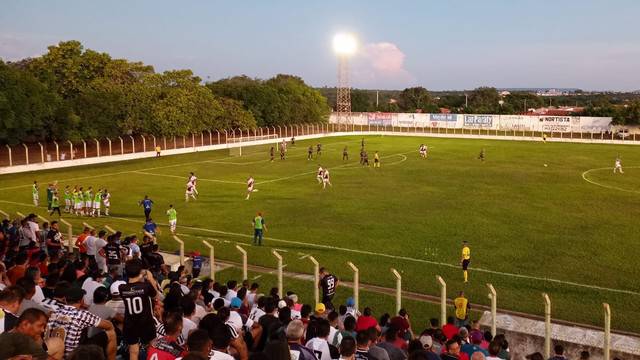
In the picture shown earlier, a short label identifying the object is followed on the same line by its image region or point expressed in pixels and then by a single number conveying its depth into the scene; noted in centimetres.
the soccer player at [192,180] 3669
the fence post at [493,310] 1388
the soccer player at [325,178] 4191
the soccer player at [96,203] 3225
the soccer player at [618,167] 4979
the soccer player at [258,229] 2520
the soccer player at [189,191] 3688
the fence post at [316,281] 1590
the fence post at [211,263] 1823
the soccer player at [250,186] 3731
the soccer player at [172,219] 2742
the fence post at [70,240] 2197
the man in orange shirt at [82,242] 1892
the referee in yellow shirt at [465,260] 2055
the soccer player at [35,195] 3469
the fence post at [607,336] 1262
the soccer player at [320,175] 4235
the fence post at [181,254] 1914
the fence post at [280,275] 1672
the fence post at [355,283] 1547
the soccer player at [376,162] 5461
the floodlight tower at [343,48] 10581
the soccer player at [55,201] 3138
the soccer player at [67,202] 3400
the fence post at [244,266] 1773
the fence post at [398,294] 1516
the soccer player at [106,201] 3259
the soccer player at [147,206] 3017
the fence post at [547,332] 1315
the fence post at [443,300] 1465
